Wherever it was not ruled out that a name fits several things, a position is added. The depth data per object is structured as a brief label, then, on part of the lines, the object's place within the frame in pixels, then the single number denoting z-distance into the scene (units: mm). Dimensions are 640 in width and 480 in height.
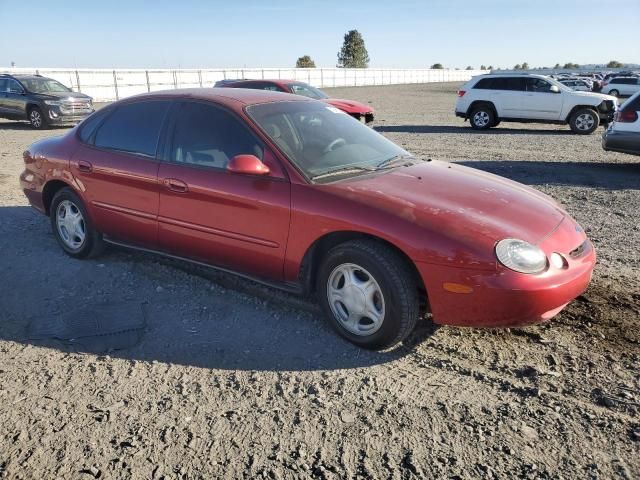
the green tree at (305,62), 78250
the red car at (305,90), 14617
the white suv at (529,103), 16219
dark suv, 16625
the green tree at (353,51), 95500
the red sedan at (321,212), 3189
